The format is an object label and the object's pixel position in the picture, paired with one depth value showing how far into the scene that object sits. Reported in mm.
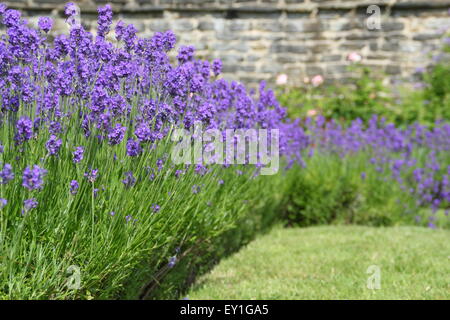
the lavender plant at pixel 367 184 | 6832
